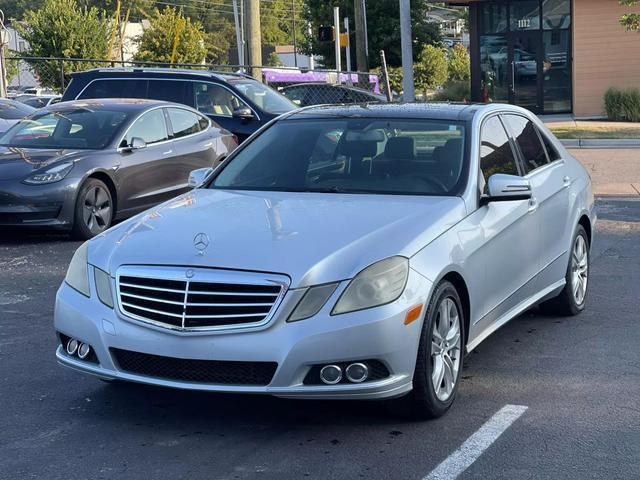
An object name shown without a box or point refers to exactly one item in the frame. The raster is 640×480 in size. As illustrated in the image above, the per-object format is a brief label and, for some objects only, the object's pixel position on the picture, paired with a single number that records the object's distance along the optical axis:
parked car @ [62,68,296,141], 15.71
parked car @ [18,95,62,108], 40.31
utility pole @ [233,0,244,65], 35.64
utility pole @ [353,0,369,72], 31.28
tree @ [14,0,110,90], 43.06
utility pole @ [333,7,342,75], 27.97
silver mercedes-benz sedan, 4.81
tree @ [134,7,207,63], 61.56
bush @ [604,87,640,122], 27.70
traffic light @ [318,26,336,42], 29.25
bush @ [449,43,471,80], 47.53
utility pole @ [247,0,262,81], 22.69
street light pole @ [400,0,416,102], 25.25
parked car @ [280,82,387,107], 24.11
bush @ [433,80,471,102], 35.34
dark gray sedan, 10.86
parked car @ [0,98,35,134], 17.39
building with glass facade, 30.53
